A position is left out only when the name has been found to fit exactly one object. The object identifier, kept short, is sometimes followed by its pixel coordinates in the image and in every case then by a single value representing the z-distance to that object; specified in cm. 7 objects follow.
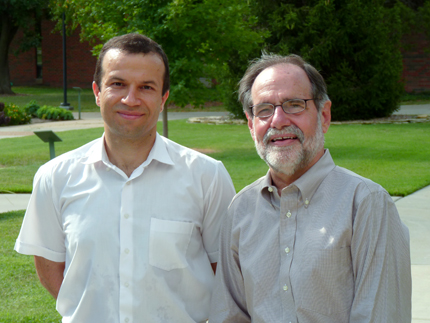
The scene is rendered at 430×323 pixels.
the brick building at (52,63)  4062
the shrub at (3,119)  1939
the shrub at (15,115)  1988
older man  219
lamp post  2554
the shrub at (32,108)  2167
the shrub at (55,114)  2130
